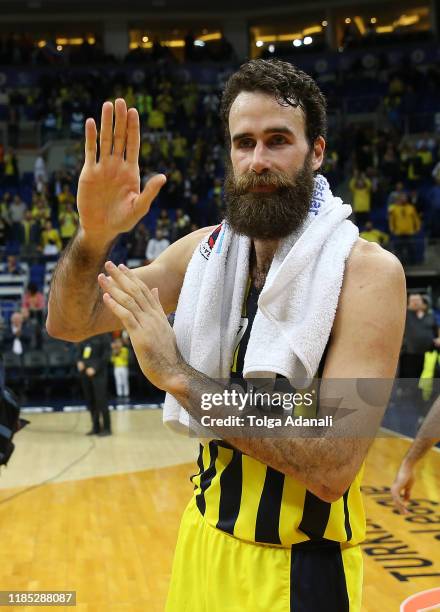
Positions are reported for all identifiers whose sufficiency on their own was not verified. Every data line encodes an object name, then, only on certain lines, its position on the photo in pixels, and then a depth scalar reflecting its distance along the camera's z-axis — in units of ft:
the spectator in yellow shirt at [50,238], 60.08
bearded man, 6.15
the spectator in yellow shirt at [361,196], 61.67
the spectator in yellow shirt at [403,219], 57.00
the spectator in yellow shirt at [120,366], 49.83
